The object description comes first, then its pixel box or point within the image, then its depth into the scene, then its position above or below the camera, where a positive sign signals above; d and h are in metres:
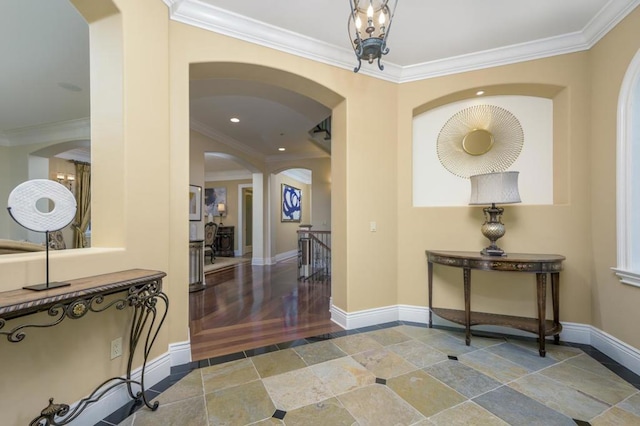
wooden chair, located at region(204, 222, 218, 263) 7.04 -0.55
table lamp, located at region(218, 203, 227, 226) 9.58 +0.21
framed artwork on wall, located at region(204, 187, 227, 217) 9.62 +0.47
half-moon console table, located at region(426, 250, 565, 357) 2.41 -0.63
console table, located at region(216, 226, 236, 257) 9.09 -0.92
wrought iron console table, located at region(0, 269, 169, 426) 1.13 -0.44
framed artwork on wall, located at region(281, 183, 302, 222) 8.83 +0.37
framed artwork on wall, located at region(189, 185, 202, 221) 5.19 +0.25
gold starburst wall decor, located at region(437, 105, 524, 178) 3.00 +0.81
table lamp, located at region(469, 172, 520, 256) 2.54 +0.15
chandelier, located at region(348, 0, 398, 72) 1.70 +1.16
